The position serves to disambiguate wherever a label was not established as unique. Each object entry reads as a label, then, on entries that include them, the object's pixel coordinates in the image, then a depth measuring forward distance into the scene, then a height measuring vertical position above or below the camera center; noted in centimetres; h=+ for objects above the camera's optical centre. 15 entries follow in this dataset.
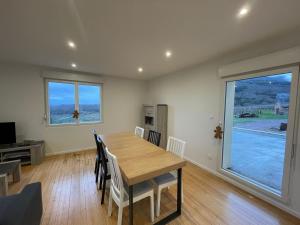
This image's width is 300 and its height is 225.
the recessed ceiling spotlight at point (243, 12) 140 +100
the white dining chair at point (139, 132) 324 -63
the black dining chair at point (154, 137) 274 -65
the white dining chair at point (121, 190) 152 -101
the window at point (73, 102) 390 +6
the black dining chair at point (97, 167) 252 -115
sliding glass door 194 -21
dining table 148 -70
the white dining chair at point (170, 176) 184 -100
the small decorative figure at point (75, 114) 413 -28
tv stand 308 -113
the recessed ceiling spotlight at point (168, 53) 254 +101
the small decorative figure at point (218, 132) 277 -50
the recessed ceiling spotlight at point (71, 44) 219 +99
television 317 -68
